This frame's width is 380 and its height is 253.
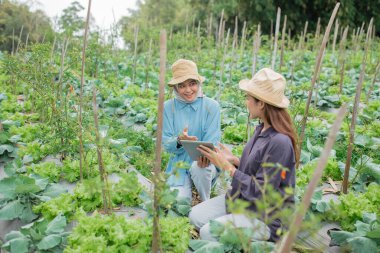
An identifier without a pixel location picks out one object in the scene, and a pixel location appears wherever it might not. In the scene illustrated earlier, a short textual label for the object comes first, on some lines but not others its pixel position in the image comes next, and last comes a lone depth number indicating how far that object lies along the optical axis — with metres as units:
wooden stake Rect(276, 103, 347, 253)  1.58
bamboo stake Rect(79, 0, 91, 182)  2.93
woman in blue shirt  3.28
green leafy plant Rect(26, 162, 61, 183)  3.43
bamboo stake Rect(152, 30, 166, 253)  2.01
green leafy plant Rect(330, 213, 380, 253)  2.46
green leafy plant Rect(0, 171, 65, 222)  2.83
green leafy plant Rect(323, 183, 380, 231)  2.93
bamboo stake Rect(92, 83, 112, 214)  2.51
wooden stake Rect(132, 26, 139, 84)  7.80
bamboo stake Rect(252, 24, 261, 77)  4.72
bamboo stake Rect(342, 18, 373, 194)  3.23
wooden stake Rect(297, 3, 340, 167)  3.15
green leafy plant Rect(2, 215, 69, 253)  2.39
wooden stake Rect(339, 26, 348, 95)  6.69
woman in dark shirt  2.41
